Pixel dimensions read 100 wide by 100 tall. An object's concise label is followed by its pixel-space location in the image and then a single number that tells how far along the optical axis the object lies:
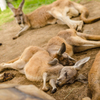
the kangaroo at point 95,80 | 3.05
